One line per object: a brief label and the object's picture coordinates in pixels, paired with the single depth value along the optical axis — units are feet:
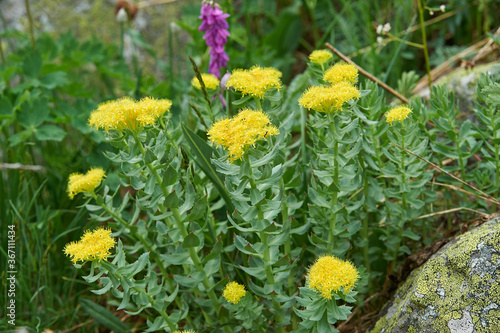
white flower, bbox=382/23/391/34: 2.64
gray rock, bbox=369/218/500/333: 2.01
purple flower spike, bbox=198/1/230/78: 2.60
